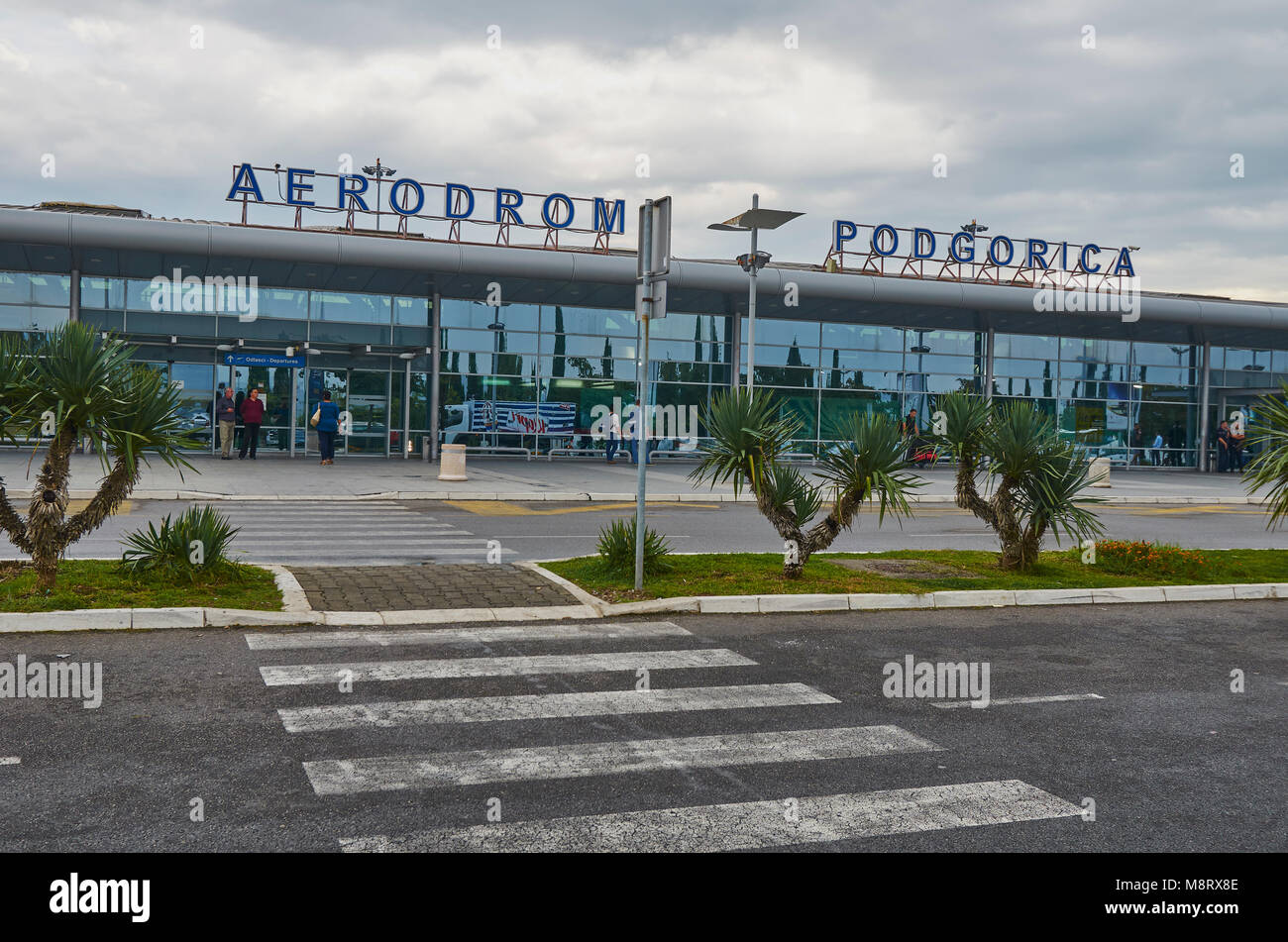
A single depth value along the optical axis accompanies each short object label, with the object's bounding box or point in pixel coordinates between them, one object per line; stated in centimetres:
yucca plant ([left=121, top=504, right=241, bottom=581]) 934
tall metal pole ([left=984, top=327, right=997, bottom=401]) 3953
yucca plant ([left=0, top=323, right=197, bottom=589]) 866
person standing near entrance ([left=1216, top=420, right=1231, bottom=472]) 3867
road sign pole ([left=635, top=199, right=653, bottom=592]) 1000
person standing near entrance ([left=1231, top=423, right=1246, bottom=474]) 3888
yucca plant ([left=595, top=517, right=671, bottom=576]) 1080
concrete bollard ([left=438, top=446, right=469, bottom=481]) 2458
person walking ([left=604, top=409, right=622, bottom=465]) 3406
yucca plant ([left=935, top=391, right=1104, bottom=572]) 1152
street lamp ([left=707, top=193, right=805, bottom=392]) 2234
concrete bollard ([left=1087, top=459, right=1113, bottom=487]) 2858
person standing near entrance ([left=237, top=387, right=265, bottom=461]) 2909
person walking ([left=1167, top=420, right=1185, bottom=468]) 4262
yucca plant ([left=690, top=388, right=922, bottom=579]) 1055
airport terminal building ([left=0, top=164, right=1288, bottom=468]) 2827
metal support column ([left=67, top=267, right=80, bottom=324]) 2900
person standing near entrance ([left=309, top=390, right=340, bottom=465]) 2752
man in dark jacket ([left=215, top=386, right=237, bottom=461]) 2898
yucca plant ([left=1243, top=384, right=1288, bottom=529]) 1249
